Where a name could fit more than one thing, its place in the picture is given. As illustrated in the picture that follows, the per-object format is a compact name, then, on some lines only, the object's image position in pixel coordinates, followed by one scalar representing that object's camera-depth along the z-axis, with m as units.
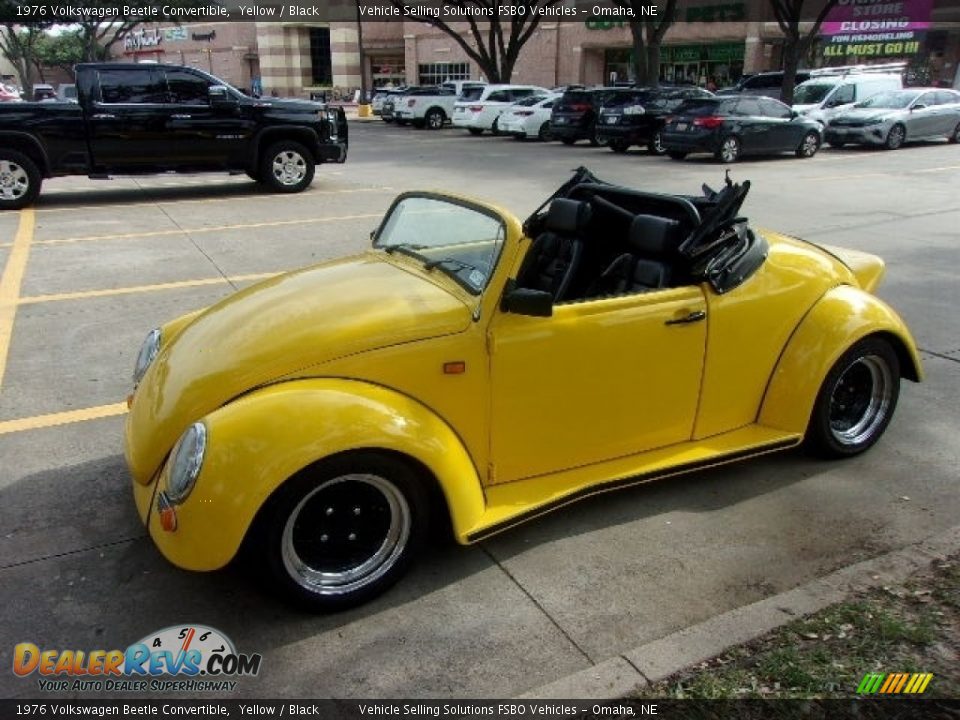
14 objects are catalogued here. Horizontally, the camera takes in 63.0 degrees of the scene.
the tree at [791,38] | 24.28
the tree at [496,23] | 34.22
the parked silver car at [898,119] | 20.03
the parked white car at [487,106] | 24.55
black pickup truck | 11.17
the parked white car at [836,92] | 22.03
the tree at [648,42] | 27.02
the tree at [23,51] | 51.12
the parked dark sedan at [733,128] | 17.03
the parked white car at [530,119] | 22.73
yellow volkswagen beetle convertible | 2.73
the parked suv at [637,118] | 18.73
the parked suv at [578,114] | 20.84
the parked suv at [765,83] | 26.83
